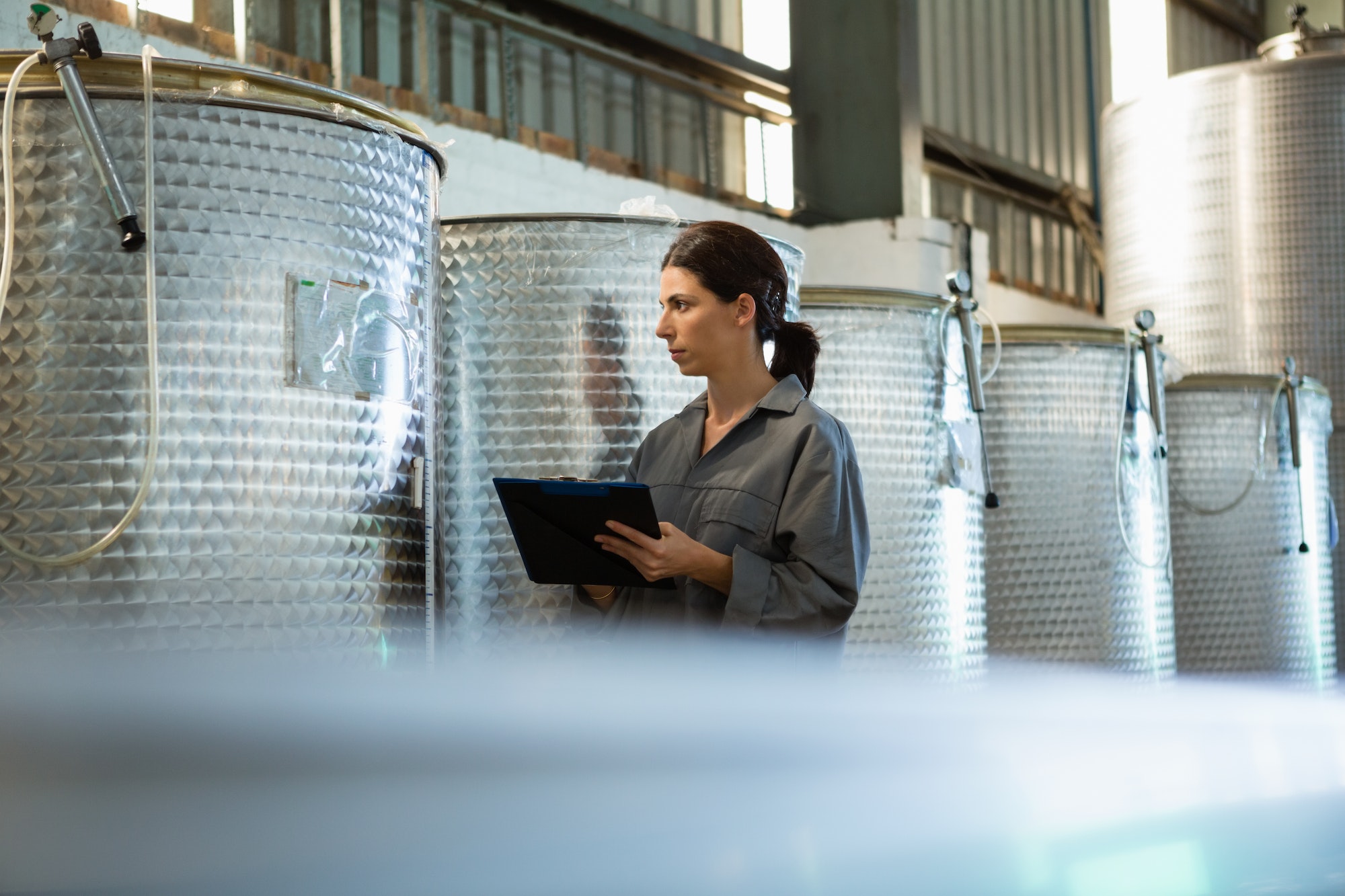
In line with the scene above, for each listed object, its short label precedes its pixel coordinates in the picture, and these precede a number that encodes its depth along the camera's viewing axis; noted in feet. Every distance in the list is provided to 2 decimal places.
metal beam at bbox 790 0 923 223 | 26.43
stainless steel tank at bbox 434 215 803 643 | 9.84
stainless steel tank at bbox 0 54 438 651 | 7.23
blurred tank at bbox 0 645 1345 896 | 5.25
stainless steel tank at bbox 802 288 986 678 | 12.89
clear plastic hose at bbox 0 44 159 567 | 7.13
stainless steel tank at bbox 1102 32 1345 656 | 23.66
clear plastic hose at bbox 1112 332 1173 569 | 16.12
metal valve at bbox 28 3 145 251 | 7.23
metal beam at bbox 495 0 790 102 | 24.82
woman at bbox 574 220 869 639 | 7.44
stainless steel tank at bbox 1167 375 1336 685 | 19.51
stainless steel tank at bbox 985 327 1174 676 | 15.93
